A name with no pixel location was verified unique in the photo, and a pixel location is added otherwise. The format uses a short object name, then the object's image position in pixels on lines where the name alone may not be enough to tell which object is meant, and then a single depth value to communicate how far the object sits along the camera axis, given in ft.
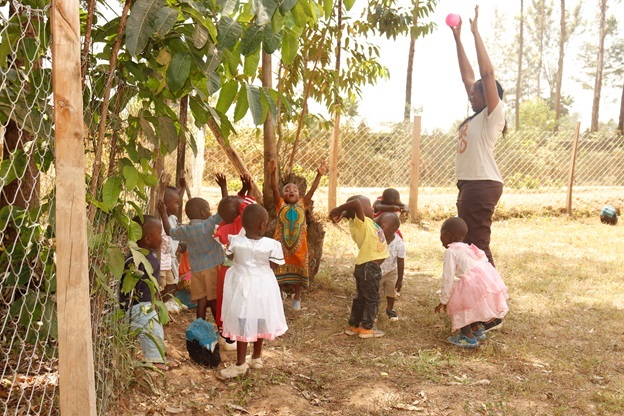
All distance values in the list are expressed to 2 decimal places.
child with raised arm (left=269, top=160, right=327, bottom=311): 17.21
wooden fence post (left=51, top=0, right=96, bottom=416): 6.43
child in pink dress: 14.67
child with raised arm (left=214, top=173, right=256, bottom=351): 14.02
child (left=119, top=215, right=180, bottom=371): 11.32
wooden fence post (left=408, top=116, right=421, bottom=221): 33.06
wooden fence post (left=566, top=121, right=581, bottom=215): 37.32
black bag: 12.80
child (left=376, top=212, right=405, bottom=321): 16.87
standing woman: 15.49
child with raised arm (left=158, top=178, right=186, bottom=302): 14.61
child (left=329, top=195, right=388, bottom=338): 15.37
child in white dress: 12.31
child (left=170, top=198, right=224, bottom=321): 14.66
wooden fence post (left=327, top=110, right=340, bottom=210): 30.76
